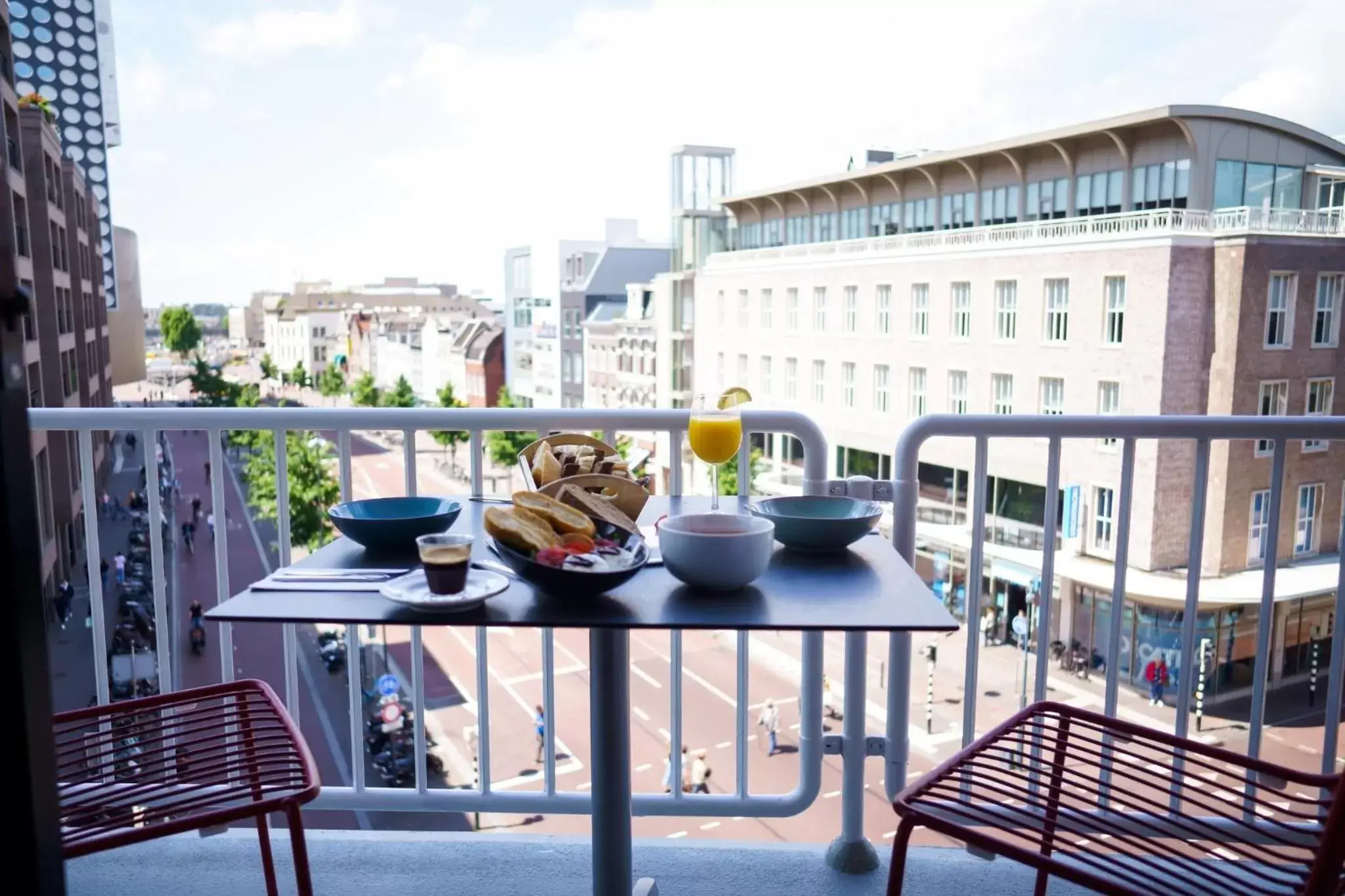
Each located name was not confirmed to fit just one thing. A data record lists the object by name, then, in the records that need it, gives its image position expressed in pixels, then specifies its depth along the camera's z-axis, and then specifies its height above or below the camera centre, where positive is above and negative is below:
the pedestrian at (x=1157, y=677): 11.87 -4.04
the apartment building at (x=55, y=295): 11.66 +0.74
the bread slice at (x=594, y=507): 1.11 -0.19
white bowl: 0.97 -0.21
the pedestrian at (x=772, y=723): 9.50 -3.77
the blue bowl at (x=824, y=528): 1.15 -0.22
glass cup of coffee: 0.92 -0.21
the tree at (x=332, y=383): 43.63 -1.74
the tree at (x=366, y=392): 37.41 -1.82
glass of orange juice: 1.38 -0.13
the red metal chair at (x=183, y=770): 1.01 -0.50
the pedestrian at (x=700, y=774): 9.31 -4.20
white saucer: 0.91 -0.24
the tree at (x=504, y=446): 21.50 -2.41
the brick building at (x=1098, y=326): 11.61 +0.35
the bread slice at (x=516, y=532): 0.96 -0.19
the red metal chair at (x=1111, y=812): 0.90 -0.50
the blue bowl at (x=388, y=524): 1.16 -0.22
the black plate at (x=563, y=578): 0.93 -0.22
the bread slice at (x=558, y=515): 1.04 -0.18
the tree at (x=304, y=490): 16.77 -2.58
